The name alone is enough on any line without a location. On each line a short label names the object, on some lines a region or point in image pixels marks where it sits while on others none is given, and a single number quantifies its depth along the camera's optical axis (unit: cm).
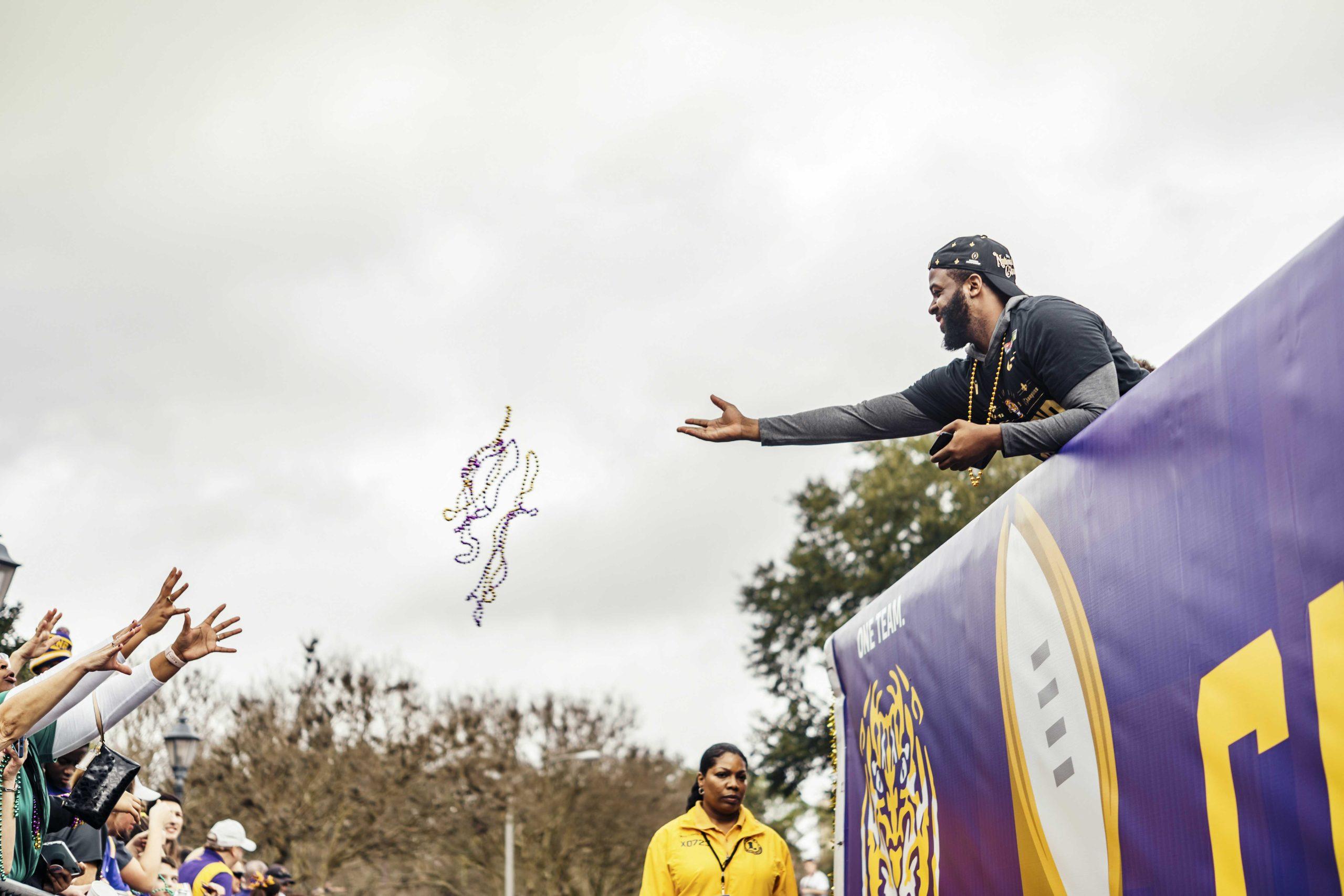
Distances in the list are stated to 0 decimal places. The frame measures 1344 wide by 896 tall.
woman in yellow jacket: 521
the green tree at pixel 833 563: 2672
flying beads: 495
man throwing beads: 274
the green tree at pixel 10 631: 1057
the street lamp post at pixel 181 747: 1320
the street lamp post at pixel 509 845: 2820
